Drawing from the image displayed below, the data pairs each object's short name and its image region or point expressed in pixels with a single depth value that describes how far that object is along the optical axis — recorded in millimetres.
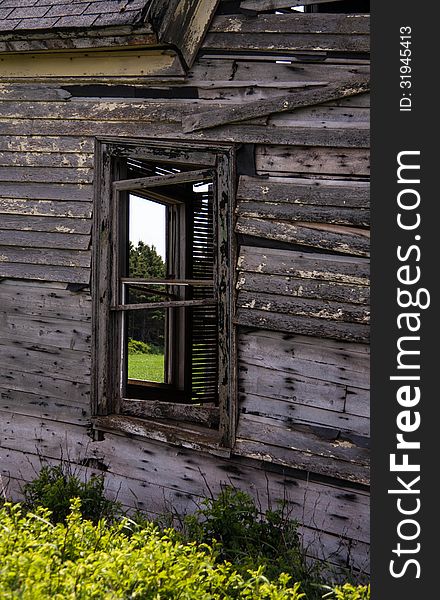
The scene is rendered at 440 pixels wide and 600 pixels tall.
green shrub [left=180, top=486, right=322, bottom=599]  4594
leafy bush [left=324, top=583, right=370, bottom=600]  3452
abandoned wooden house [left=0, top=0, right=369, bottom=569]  5305
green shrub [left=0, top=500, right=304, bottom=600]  3193
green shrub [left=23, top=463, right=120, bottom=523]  5516
